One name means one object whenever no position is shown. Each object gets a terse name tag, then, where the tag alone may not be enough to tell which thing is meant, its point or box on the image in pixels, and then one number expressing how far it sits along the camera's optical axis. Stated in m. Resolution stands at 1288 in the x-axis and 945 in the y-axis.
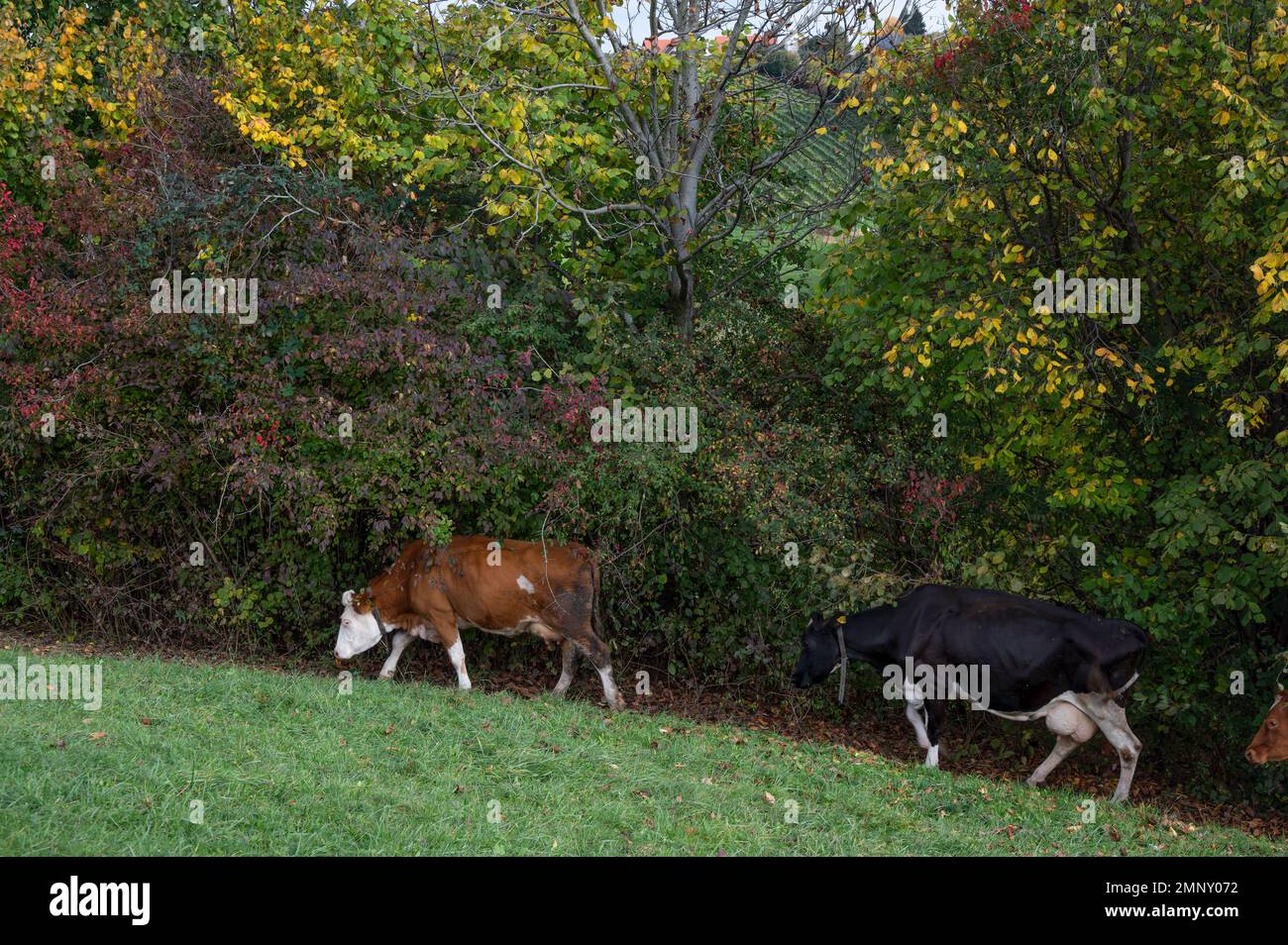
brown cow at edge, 9.41
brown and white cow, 11.91
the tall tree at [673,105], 13.27
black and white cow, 9.82
